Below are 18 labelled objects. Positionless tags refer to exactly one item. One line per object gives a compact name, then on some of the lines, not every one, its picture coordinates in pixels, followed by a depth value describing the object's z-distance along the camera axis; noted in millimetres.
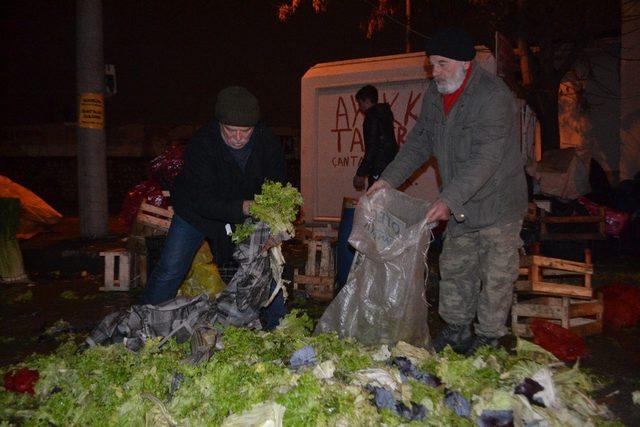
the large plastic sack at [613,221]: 8711
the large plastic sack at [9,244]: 8062
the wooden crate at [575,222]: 8023
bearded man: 4223
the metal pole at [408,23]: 15597
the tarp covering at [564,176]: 8492
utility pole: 10156
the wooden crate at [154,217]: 7270
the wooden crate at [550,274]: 5422
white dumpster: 10211
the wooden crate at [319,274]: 7199
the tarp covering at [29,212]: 11102
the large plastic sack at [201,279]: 6000
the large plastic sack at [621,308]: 5784
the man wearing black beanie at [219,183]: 4359
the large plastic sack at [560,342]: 4625
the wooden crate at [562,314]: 5348
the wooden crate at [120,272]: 7547
